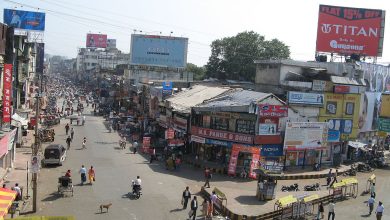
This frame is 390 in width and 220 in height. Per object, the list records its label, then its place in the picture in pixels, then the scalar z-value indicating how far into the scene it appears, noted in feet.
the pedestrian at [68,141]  143.84
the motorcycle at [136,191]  90.64
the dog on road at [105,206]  80.21
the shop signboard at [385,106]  171.12
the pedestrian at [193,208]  80.53
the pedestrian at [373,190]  98.32
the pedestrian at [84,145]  146.61
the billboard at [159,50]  272.10
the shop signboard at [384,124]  165.89
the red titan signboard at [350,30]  177.27
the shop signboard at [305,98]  130.62
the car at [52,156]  115.55
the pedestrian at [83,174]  98.73
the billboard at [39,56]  268.37
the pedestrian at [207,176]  102.22
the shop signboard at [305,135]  129.08
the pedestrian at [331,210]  83.99
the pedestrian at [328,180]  117.60
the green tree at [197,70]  390.71
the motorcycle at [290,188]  107.04
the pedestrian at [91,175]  99.09
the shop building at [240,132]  121.80
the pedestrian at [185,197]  86.38
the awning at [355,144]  154.20
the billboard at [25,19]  213.01
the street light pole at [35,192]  77.51
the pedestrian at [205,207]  81.81
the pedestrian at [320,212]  85.93
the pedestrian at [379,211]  86.63
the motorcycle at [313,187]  107.45
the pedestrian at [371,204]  93.15
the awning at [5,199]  58.39
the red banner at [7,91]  92.56
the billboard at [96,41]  650.43
